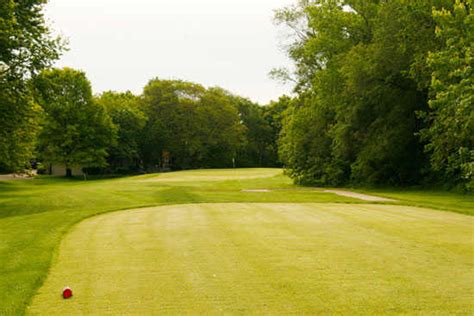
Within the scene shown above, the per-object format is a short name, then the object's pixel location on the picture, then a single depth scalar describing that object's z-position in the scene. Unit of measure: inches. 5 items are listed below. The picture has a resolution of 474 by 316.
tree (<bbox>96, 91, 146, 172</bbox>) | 2763.3
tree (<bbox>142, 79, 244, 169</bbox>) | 3201.3
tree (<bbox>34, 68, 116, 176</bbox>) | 2202.3
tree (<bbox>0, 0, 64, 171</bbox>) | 864.9
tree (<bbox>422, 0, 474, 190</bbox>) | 737.6
